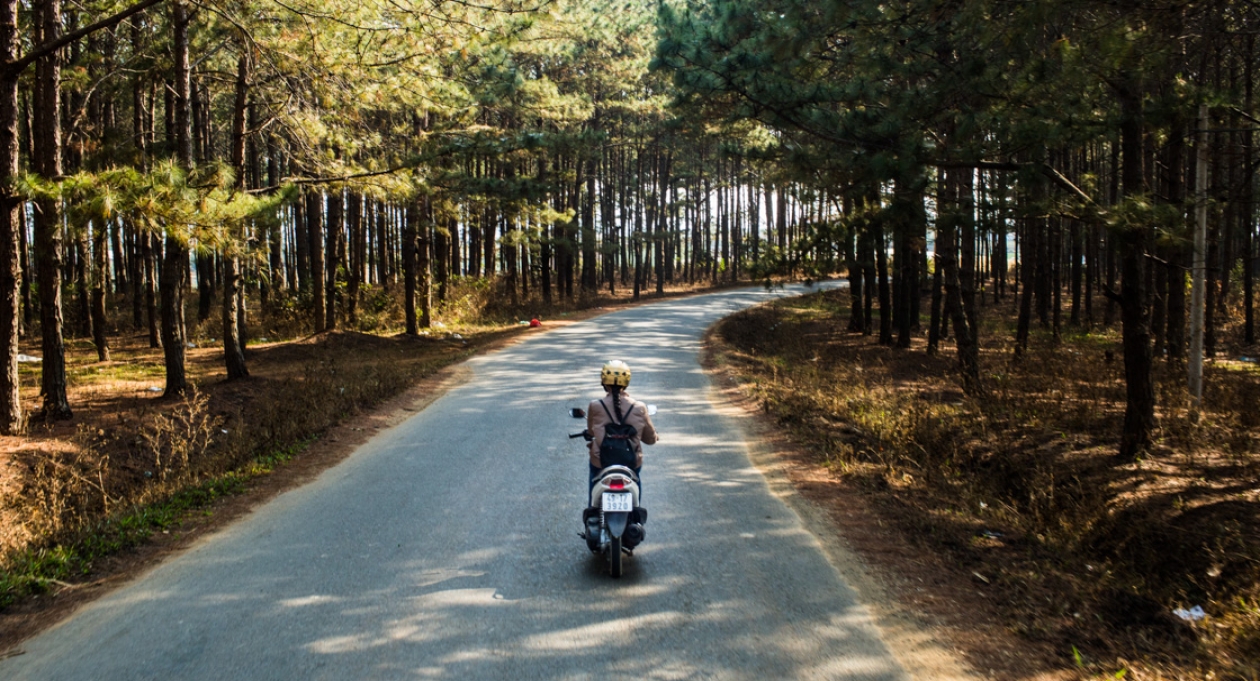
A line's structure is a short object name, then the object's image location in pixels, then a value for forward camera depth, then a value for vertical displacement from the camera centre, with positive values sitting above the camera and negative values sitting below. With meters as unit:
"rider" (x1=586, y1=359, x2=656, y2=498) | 6.30 -0.81
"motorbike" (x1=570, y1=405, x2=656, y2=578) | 5.73 -1.50
